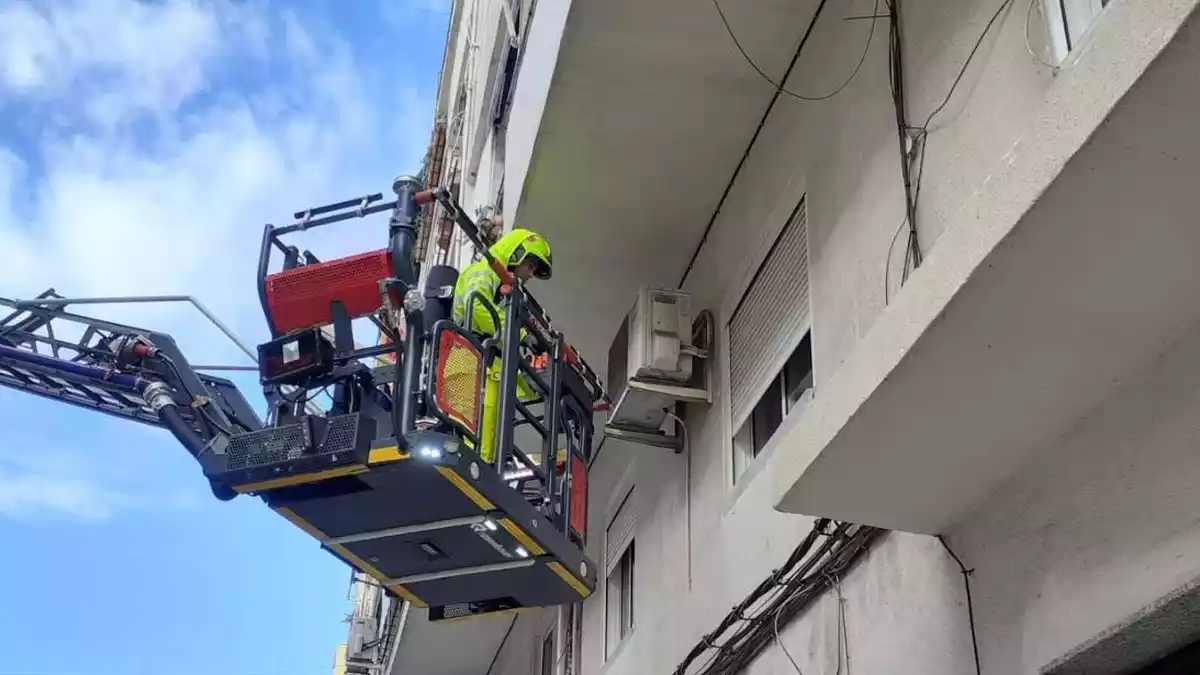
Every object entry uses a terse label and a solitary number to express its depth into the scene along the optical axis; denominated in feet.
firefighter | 20.04
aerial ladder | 17.62
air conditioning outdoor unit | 23.15
